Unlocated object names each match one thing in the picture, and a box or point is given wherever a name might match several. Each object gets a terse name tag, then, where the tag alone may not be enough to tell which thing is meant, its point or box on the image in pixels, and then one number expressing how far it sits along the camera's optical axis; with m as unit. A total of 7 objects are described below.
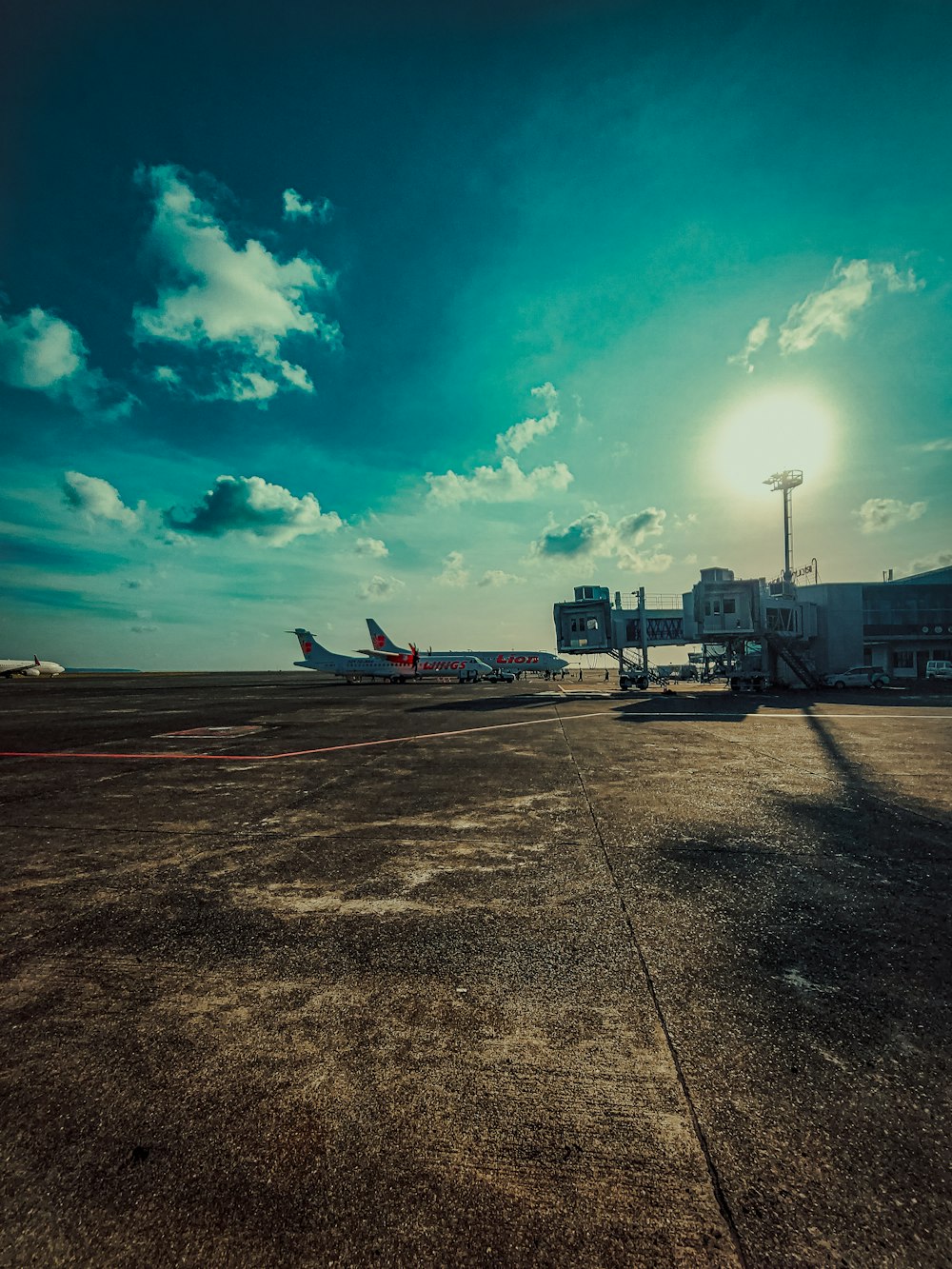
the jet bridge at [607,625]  45.97
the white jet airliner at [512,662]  58.31
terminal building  37.97
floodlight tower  48.75
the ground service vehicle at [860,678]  38.50
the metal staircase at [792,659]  38.41
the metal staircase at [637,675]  42.06
